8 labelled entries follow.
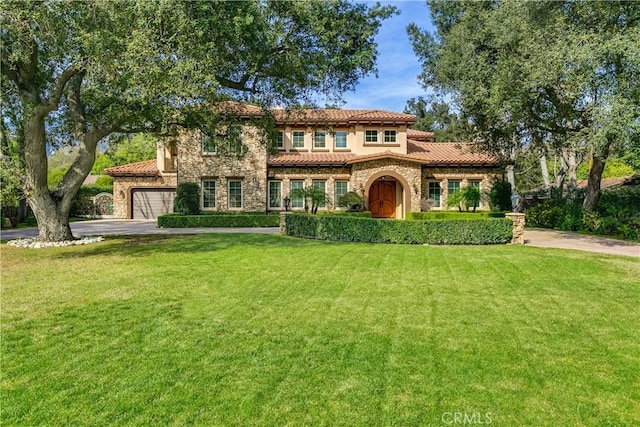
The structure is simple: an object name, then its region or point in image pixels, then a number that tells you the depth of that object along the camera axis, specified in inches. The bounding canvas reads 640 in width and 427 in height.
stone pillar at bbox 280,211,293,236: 665.6
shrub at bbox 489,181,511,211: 977.5
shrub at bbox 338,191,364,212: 946.7
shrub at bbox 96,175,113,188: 1403.8
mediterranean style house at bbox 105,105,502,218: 983.6
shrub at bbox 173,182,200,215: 954.7
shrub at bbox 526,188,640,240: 662.5
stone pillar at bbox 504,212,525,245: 562.6
